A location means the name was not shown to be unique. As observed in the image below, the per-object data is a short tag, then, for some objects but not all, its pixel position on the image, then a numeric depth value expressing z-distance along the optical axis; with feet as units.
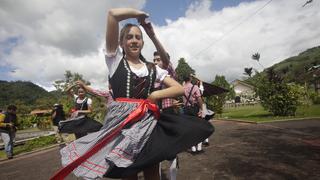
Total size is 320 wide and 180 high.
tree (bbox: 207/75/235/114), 55.29
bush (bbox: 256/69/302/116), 37.35
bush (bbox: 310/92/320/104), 68.31
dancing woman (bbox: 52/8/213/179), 4.02
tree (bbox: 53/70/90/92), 115.12
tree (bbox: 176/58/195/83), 149.07
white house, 171.40
